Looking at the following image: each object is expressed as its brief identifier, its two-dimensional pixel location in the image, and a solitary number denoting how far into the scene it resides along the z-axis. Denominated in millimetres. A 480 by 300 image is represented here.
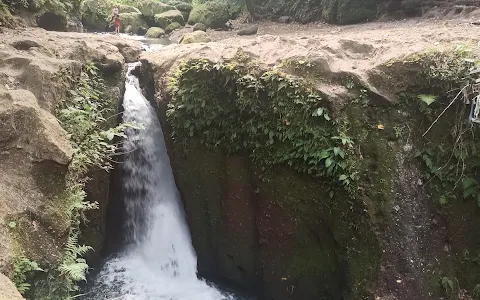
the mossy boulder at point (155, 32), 20430
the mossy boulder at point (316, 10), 15930
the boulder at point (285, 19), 19578
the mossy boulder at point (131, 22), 21484
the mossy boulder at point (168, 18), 21828
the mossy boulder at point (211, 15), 21094
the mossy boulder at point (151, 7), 22734
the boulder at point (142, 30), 21744
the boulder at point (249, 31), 18297
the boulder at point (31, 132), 4773
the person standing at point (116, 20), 17478
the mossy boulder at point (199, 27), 20312
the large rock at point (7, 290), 2791
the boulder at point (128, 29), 21469
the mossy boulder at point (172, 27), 21297
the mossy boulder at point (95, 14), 19891
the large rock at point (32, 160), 4297
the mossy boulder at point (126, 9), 22172
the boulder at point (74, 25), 13206
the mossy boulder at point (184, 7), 24125
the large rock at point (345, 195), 5844
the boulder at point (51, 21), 11141
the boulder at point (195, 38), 13562
